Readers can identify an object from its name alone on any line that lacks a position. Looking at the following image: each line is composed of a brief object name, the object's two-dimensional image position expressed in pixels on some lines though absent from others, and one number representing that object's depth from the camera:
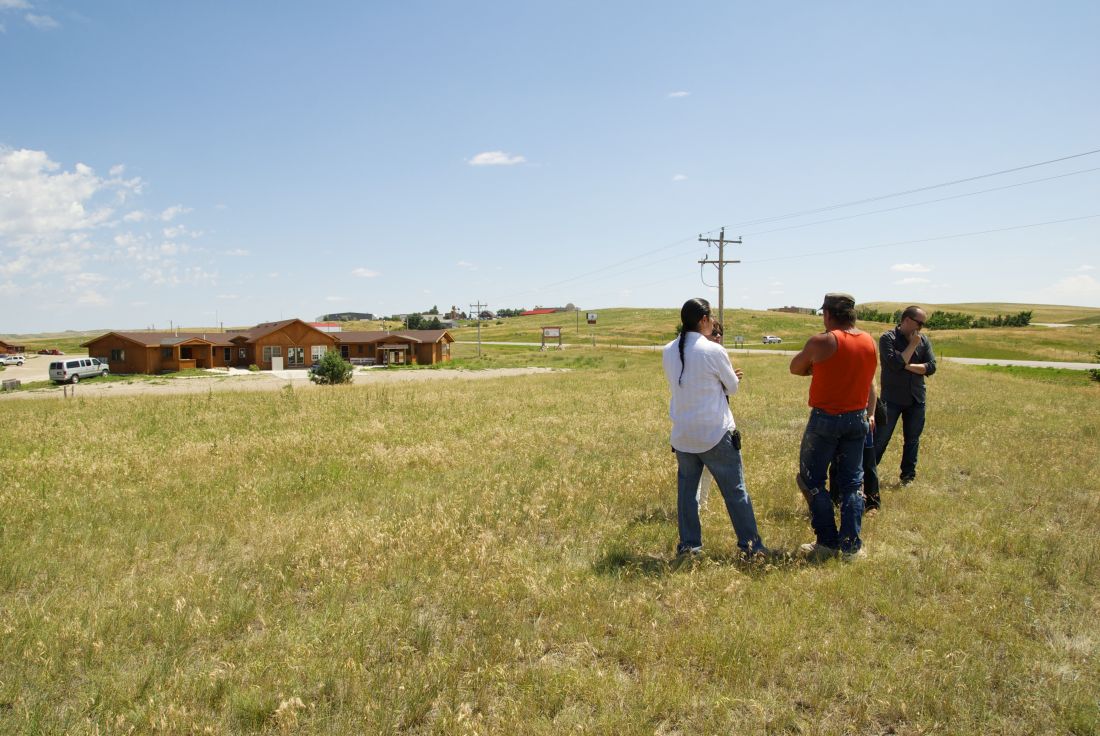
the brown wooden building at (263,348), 55.34
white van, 47.00
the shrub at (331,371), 36.16
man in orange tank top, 5.25
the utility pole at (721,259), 34.07
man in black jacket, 7.49
